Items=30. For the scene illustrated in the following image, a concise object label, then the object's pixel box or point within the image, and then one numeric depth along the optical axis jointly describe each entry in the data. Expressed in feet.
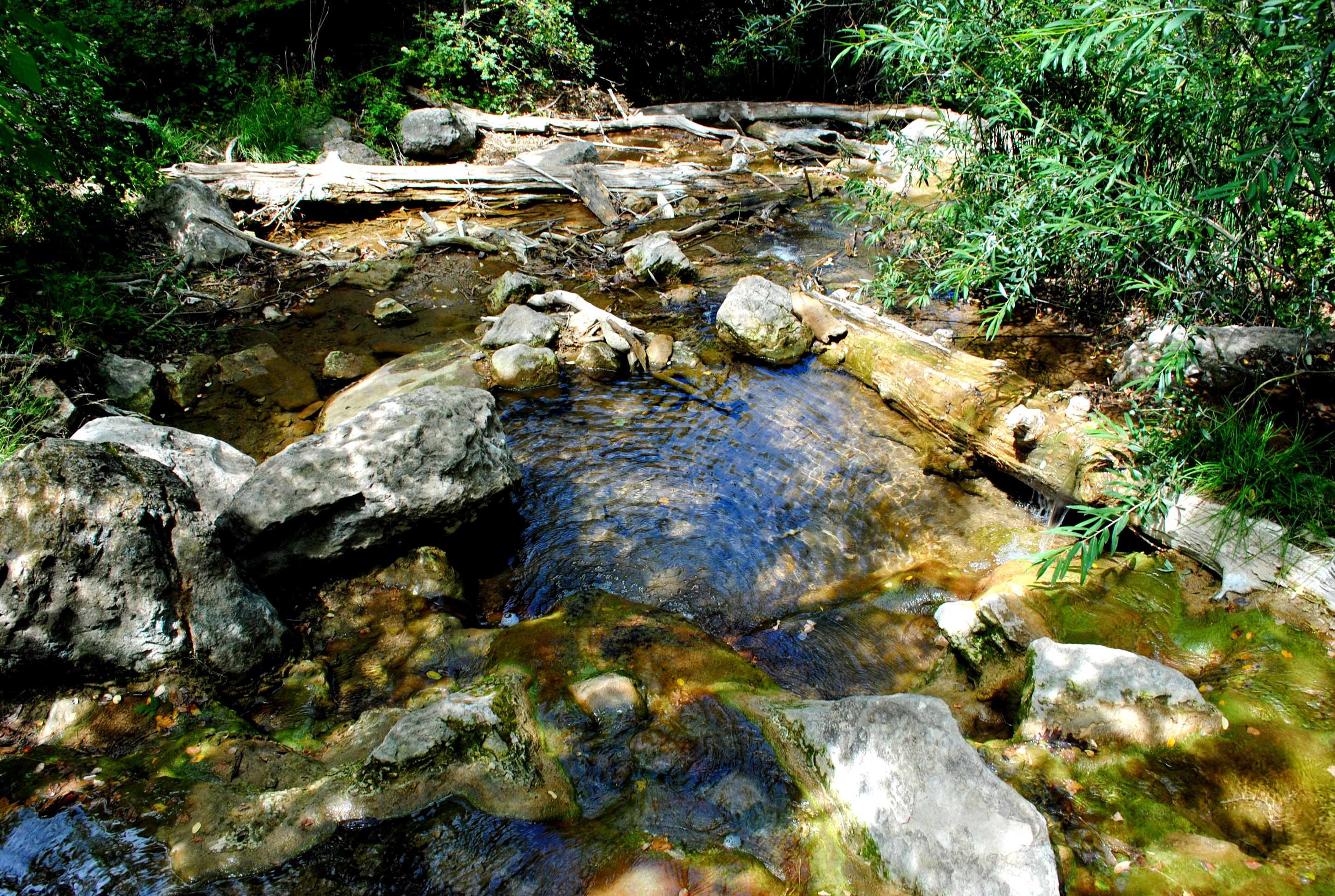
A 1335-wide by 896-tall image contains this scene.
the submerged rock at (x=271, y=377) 19.10
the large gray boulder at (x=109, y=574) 8.34
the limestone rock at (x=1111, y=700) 8.30
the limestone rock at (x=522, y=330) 21.08
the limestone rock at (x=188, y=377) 18.74
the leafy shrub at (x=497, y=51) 41.65
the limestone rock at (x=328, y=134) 33.42
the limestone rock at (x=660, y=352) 21.02
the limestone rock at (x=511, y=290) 24.16
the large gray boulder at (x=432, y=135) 35.91
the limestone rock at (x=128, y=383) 17.48
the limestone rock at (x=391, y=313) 23.39
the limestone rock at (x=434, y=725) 7.61
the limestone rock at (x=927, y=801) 6.52
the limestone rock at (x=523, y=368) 19.81
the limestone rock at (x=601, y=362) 20.56
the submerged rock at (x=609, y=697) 9.03
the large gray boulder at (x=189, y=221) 24.07
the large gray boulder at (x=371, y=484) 11.43
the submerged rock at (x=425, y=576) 12.32
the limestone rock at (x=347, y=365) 20.22
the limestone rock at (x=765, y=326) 20.68
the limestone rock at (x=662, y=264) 25.96
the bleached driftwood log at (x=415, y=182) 28.50
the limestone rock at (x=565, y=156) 35.09
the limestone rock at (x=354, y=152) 33.14
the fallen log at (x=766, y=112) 45.52
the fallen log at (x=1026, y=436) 10.32
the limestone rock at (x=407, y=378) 17.89
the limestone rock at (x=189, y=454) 12.55
